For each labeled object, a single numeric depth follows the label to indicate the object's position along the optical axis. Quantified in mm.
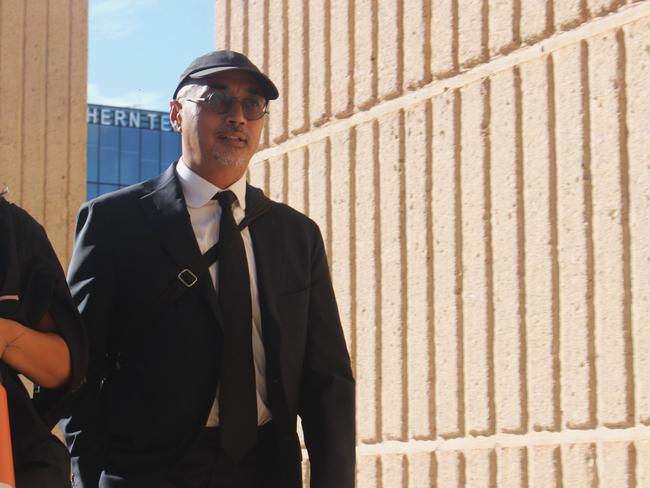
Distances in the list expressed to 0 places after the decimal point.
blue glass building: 63375
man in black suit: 3592
